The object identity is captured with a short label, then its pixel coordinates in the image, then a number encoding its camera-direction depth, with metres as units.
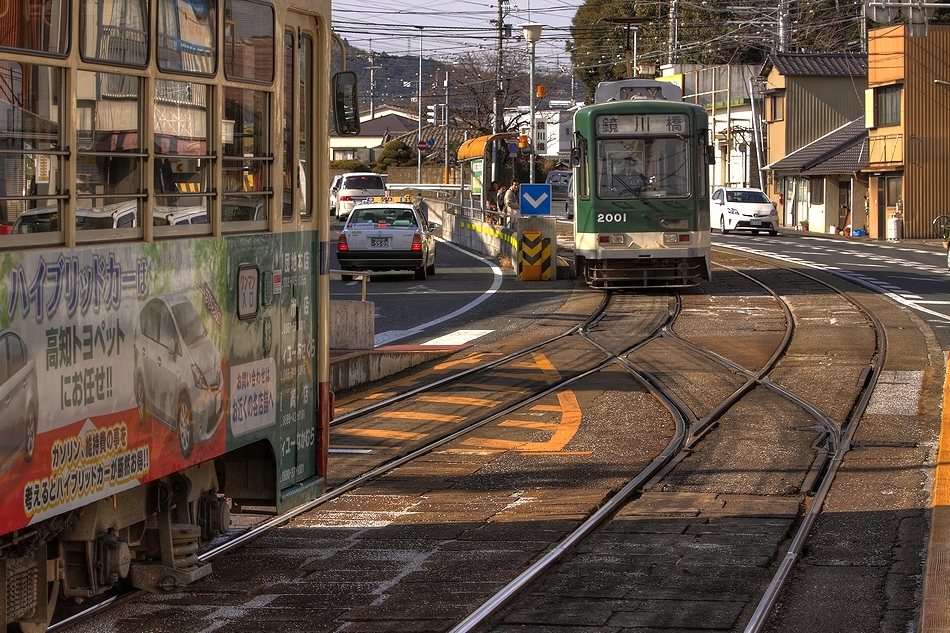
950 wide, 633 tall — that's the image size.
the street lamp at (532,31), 42.34
